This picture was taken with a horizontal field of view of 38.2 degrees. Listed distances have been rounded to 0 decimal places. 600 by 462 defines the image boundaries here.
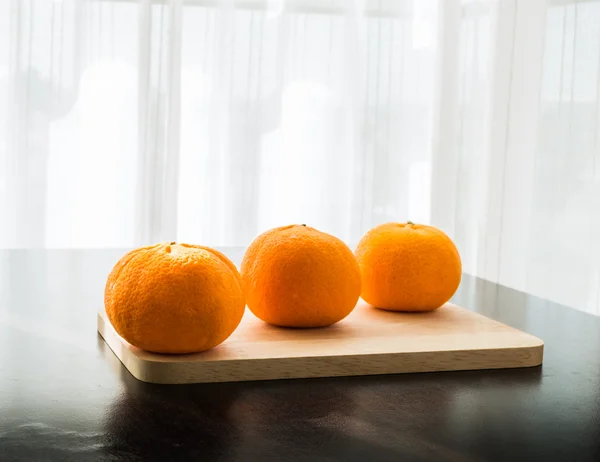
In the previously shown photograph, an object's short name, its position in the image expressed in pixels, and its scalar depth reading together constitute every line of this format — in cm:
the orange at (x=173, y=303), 77
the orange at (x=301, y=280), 91
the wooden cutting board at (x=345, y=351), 78
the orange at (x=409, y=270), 102
